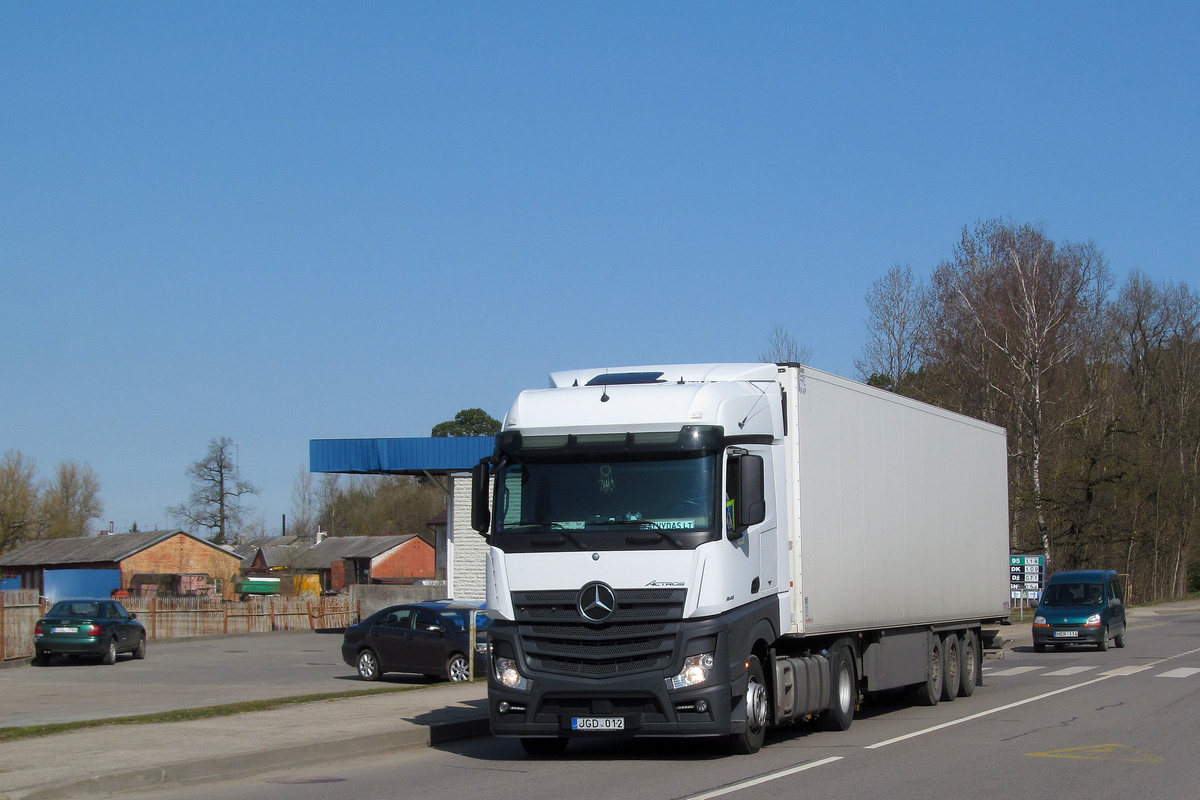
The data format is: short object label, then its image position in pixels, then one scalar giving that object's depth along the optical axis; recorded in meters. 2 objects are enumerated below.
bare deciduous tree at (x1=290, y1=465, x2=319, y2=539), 113.88
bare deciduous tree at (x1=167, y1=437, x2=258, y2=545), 104.75
